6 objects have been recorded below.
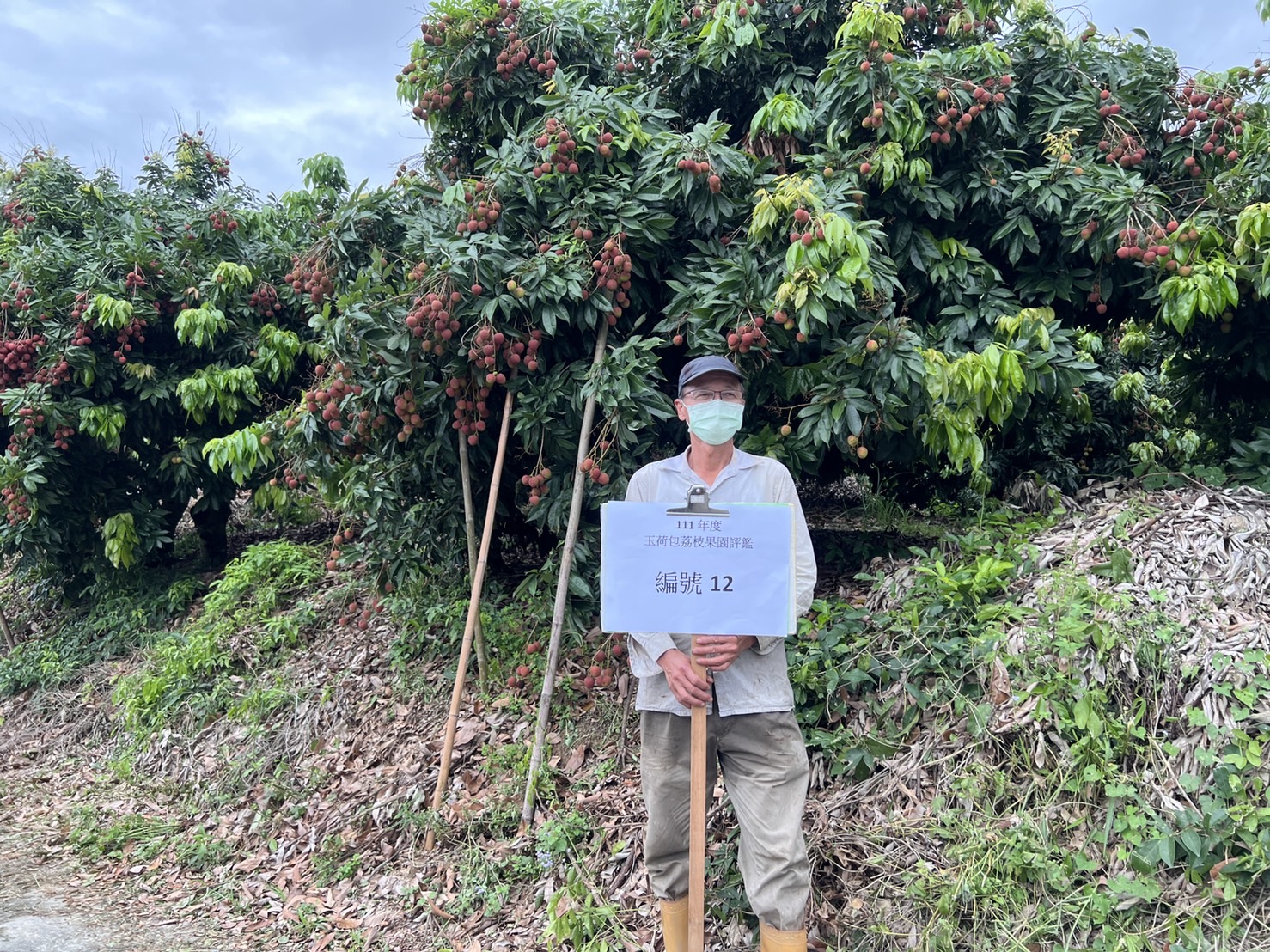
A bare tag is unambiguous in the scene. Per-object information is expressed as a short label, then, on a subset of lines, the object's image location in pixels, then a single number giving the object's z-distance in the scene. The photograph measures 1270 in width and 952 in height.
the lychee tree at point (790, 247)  3.80
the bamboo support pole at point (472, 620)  4.12
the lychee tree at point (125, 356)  6.59
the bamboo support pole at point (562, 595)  3.88
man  2.49
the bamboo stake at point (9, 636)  7.84
